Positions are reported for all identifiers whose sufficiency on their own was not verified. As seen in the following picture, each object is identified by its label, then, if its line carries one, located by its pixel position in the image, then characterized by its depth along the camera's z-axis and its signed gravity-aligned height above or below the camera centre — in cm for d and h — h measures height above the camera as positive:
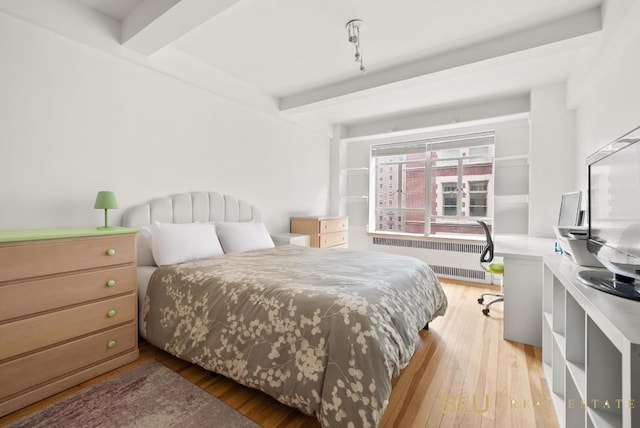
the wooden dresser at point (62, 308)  153 -60
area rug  145 -108
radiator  427 -69
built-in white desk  233 -69
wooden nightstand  419 -28
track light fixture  232 +154
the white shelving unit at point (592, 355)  72 -53
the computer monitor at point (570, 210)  223 +2
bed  131 -60
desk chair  295 -56
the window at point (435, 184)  446 +46
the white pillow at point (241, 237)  291 -28
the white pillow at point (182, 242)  236 -28
